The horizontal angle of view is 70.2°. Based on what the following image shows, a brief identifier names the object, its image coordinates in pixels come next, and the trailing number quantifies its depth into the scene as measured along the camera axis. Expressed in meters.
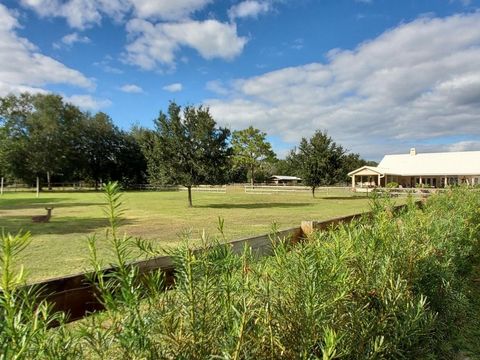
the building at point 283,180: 82.81
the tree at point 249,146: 66.81
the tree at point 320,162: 35.03
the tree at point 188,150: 23.98
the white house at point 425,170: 45.00
